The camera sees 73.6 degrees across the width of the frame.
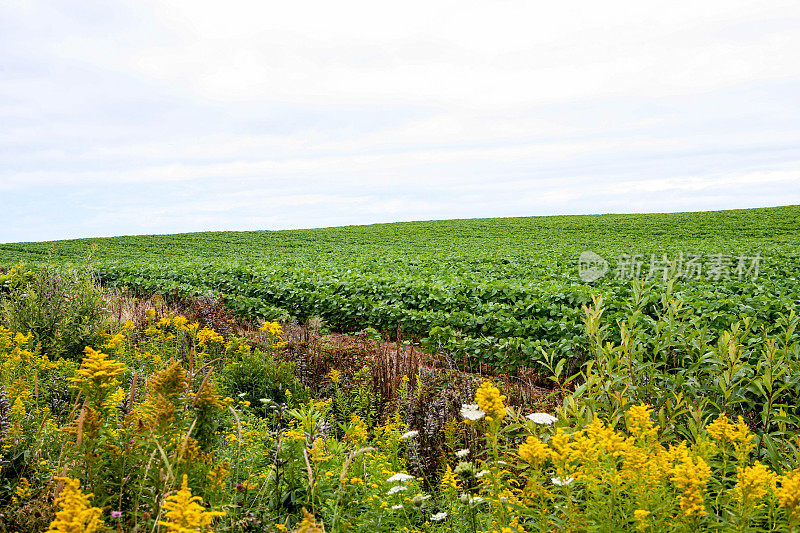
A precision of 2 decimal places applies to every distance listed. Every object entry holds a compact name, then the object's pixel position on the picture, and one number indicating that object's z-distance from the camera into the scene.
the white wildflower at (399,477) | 2.85
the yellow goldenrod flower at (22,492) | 2.58
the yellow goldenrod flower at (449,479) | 3.10
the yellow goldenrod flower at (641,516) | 1.89
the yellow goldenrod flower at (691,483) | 1.92
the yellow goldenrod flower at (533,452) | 2.12
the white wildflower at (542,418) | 3.05
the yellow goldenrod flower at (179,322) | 6.43
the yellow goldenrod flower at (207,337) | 5.83
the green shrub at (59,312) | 6.97
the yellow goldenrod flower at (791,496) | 1.90
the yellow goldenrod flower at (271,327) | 5.97
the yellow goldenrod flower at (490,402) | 2.22
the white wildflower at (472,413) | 2.68
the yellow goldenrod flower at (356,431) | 3.78
